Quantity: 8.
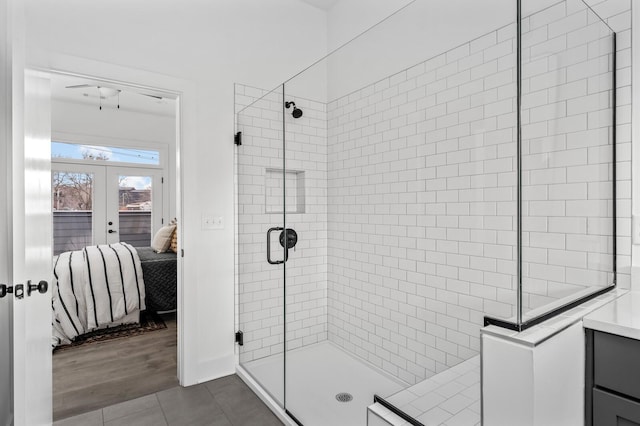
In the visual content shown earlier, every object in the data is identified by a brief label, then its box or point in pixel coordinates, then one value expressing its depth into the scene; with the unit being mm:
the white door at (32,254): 1346
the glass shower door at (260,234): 2352
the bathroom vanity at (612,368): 1000
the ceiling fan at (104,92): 4533
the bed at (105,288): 3160
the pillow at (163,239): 4336
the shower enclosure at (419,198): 1210
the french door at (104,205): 5375
